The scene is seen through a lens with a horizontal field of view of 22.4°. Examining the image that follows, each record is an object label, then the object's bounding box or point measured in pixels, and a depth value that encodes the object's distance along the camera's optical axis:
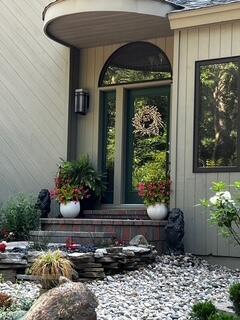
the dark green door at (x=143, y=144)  9.82
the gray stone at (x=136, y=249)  7.36
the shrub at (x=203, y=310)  4.28
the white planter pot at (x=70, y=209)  9.56
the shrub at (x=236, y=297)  4.61
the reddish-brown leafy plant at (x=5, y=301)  5.05
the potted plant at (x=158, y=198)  8.62
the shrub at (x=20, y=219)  9.36
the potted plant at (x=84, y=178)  9.74
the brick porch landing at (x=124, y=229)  8.38
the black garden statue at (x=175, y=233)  8.15
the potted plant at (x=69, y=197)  9.56
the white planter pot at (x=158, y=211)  8.65
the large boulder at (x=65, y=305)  4.25
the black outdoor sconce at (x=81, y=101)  10.34
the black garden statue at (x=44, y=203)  9.86
